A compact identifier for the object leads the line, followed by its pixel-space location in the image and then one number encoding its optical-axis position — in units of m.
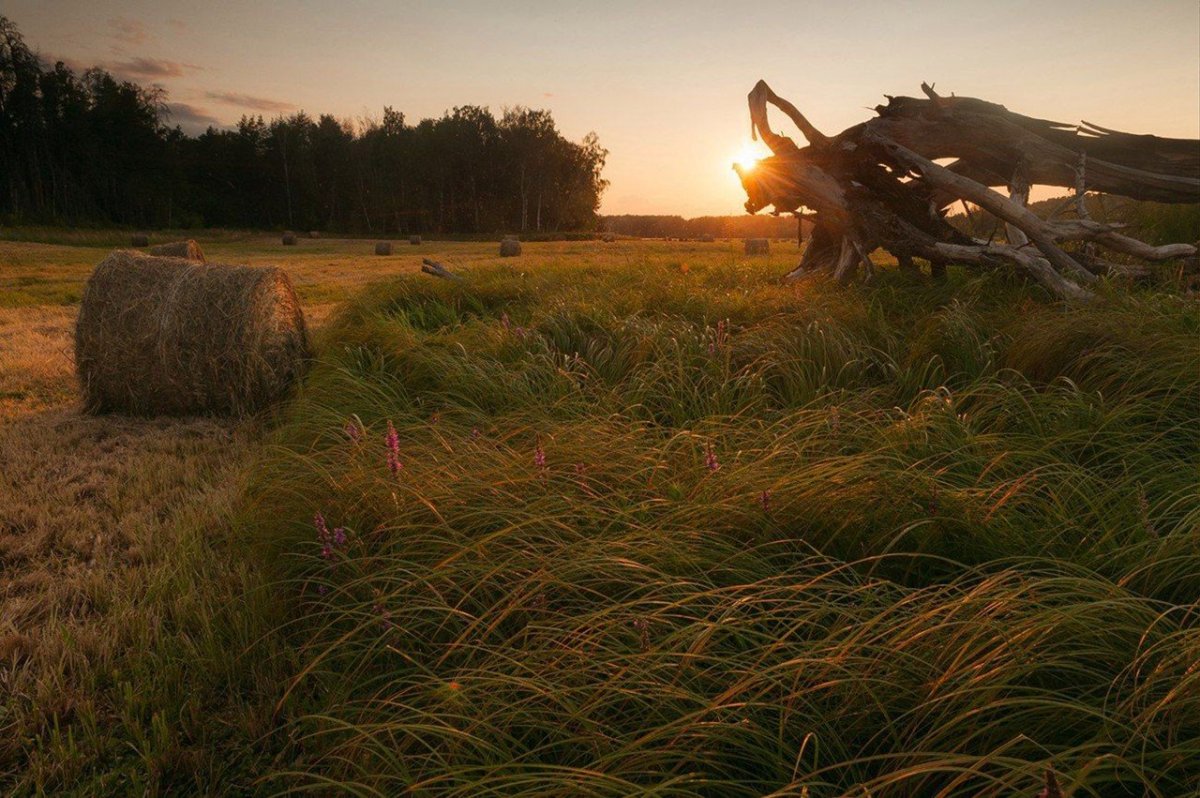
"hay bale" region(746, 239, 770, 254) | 25.57
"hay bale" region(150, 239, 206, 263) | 13.81
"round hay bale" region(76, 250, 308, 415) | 5.68
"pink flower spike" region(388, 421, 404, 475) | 2.57
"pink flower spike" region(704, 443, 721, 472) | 2.62
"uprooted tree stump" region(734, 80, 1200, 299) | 7.26
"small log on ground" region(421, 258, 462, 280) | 10.49
